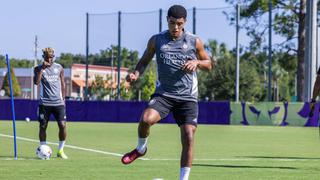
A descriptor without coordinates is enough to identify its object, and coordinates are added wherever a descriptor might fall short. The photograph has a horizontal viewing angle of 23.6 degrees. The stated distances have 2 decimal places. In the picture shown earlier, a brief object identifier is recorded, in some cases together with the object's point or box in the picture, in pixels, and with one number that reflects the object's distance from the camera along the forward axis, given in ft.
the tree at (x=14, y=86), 414.62
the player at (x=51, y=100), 52.49
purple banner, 142.20
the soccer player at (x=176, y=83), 30.96
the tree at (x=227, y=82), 309.83
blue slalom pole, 50.78
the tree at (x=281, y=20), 171.53
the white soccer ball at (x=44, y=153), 49.65
